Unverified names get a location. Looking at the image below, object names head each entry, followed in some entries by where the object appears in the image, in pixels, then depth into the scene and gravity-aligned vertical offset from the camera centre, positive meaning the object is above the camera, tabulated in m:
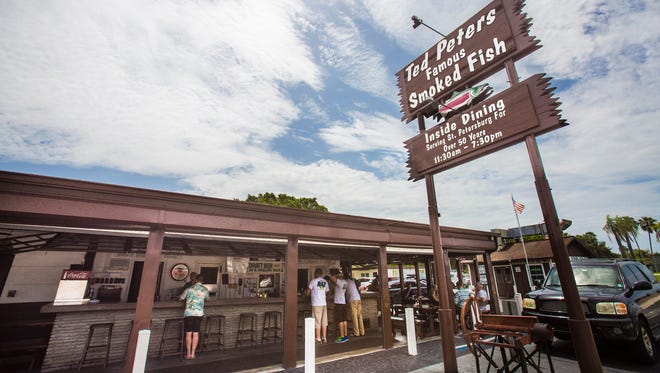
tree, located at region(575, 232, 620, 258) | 45.04 +4.44
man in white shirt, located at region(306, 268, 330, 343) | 8.27 -0.65
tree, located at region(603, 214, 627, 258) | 55.27 +8.22
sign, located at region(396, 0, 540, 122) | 4.25 +3.57
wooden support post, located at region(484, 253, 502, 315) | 11.34 -0.46
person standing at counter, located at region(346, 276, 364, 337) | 9.58 -0.91
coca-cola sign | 7.27 +0.20
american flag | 17.27 +3.90
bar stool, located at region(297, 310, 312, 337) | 10.43 -1.38
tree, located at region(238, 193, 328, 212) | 36.72 +9.78
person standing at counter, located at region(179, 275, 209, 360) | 7.21 -0.80
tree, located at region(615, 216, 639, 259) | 56.31 +8.69
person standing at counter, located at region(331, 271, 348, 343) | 8.93 -0.86
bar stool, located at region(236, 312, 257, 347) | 9.04 -1.49
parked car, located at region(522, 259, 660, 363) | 5.56 -0.60
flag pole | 16.94 +0.42
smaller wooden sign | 3.74 +2.12
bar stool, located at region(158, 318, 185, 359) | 7.78 -1.48
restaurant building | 5.40 +0.76
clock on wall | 10.52 +0.36
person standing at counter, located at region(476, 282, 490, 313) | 10.20 -0.68
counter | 6.78 -1.00
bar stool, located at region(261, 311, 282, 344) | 9.49 -1.52
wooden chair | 3.94 -0.78
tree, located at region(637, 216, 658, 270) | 56.55 +9.10
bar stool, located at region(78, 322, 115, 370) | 6.85 -1.35
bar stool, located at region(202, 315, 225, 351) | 8.45 -1.46
